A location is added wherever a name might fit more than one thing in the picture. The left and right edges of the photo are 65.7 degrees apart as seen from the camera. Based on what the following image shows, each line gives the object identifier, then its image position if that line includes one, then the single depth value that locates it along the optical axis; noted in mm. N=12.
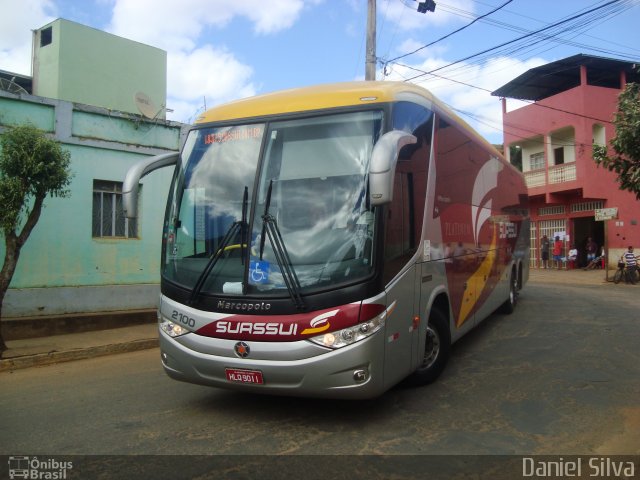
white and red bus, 3928
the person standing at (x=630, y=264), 18062
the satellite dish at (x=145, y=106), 10727
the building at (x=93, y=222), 8891
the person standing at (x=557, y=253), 24453
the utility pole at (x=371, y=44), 12766
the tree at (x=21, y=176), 6898
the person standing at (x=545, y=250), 25219
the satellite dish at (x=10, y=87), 9072
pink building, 22531
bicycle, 18047
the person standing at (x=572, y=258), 23969
